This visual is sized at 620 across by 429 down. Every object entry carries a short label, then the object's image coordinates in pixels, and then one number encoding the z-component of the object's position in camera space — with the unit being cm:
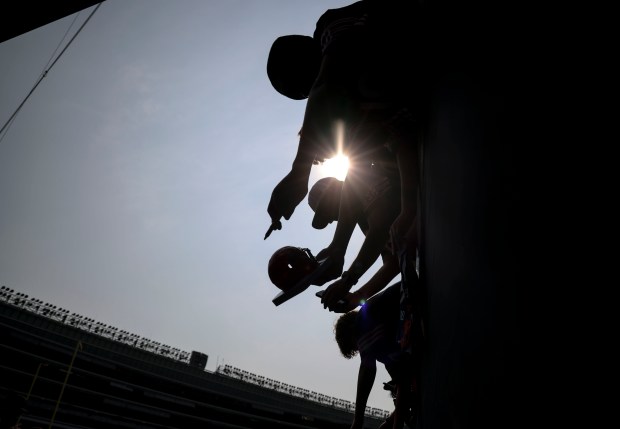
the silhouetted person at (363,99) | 122
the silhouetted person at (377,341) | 207
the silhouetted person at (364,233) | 217
